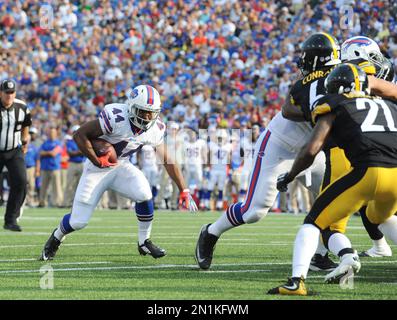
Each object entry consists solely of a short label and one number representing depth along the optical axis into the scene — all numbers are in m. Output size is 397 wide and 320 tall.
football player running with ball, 16.16
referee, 23.02
